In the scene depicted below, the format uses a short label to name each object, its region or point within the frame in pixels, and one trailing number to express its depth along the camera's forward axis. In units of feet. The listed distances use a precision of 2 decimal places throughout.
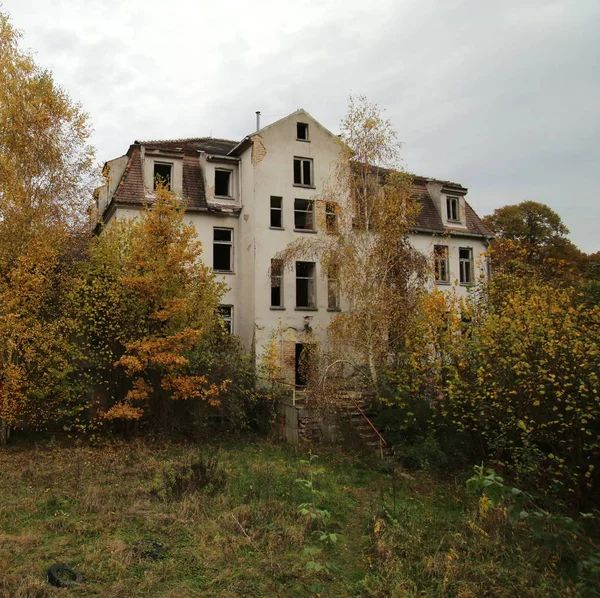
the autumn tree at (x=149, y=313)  53.98
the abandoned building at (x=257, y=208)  75.31
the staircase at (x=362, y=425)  55.98
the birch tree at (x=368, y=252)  64.03
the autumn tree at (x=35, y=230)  50.08
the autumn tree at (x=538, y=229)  130.62
